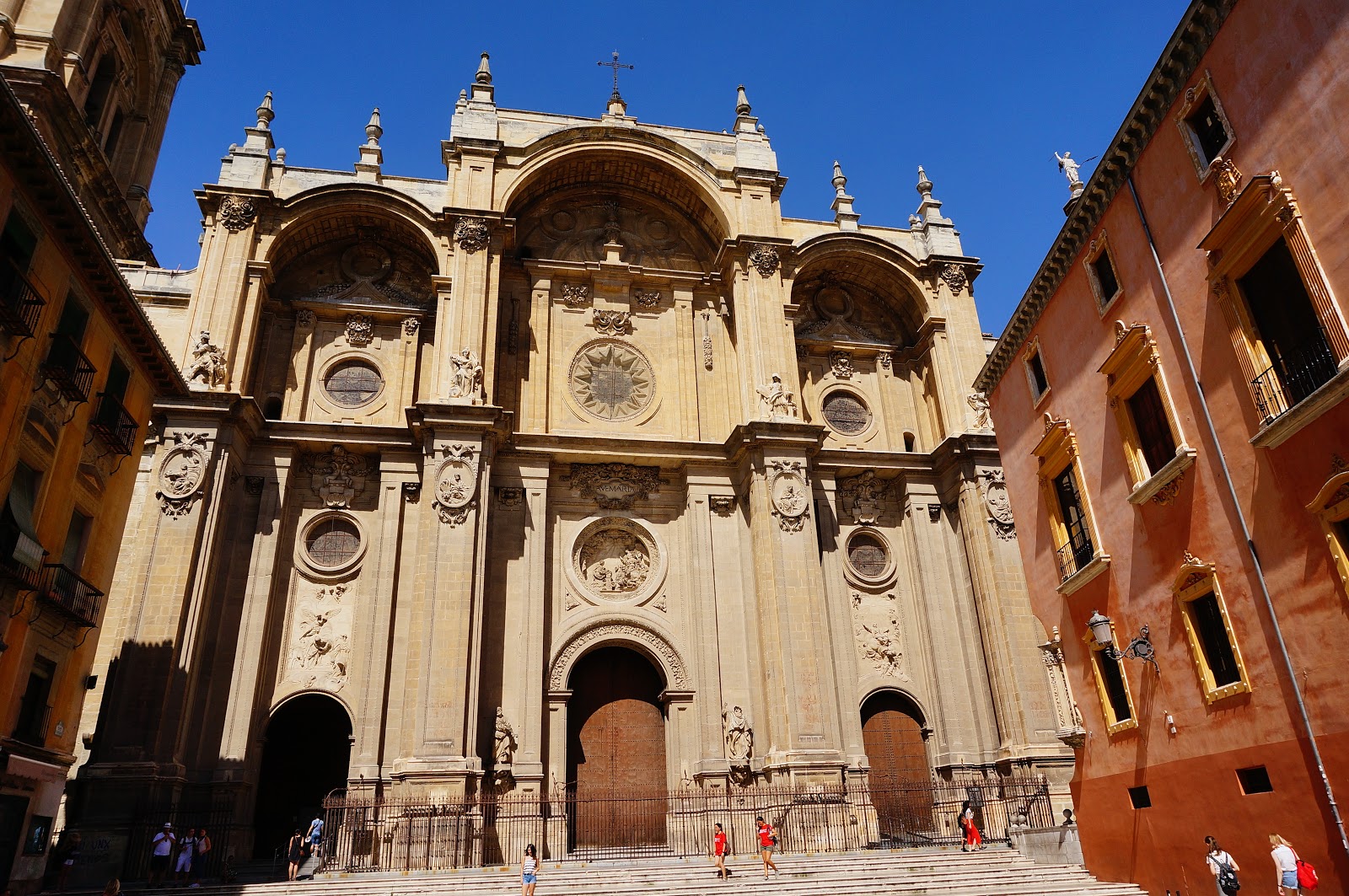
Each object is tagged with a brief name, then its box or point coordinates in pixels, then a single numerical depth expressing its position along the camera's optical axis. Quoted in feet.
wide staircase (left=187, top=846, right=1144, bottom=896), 50.14
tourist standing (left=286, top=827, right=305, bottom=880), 57.93
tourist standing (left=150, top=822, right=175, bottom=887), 53.21
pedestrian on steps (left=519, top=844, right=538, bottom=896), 47.26
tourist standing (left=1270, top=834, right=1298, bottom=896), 32.78
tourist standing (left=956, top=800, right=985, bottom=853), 62.34
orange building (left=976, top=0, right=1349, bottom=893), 33.30
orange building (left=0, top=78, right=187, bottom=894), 41.50
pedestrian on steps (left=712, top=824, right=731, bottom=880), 52.49
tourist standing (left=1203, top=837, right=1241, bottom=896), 36.55
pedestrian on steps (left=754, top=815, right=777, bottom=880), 54.34
